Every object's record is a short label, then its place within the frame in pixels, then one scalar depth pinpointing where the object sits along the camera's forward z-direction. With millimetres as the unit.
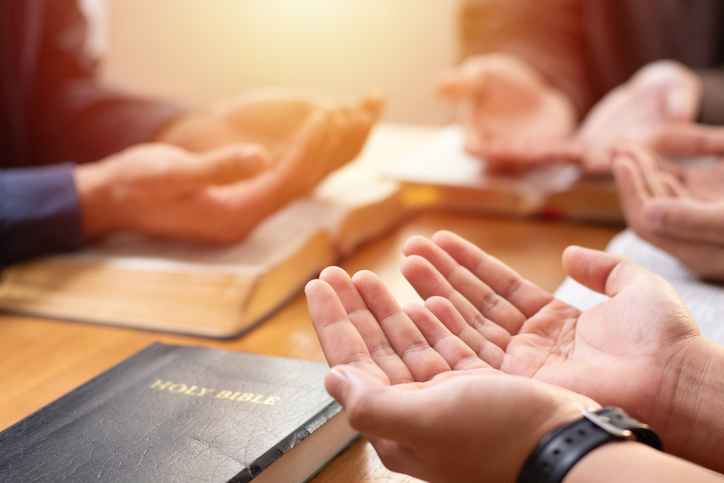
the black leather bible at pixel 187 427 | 537
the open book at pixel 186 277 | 854
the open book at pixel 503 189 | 1164
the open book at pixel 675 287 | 749
